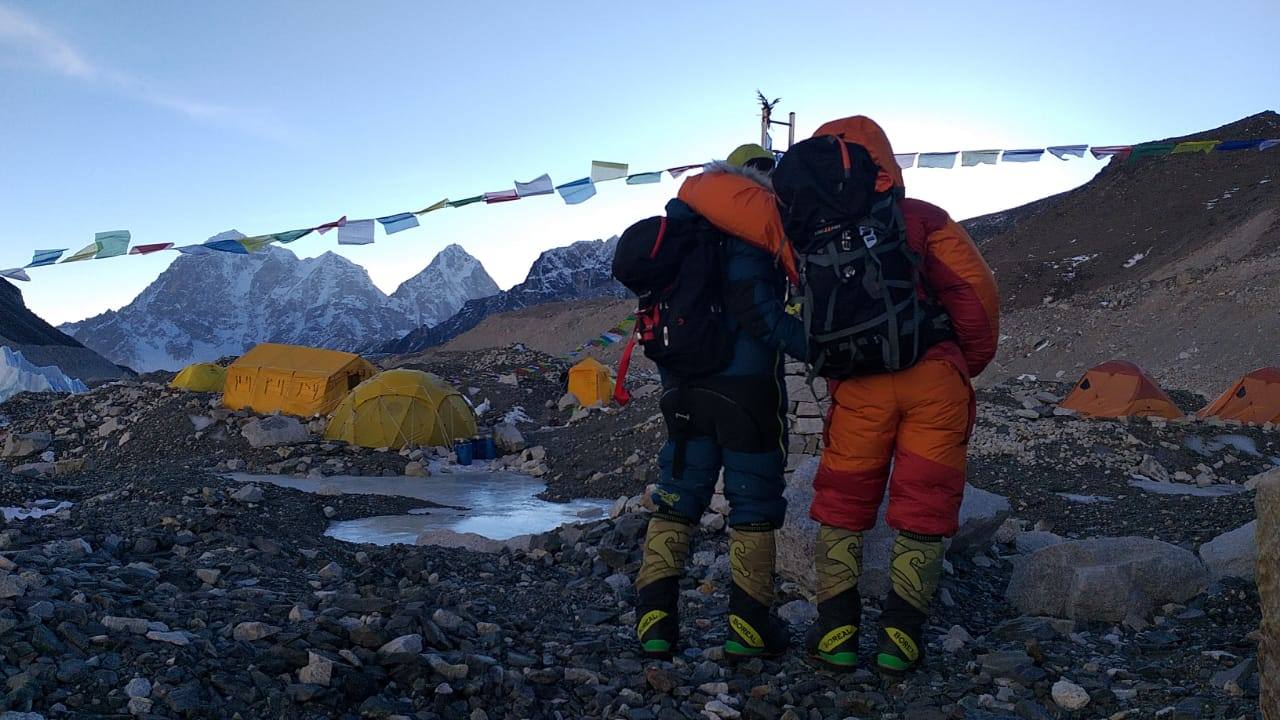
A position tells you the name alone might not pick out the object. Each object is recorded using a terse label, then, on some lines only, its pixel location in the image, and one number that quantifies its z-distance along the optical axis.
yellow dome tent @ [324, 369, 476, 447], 13.96
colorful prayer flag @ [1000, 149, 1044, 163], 11.80
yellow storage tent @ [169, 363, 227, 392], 19.09
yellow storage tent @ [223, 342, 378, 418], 16.08
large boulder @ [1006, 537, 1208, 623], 3.76
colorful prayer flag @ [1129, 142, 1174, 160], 10.75
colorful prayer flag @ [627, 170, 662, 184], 10.89
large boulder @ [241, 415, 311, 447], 13.67
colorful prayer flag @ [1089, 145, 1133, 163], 11.62
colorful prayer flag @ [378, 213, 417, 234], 10.42
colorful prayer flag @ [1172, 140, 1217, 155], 11.13
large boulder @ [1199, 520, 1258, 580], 3.99
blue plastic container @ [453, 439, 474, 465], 13.59
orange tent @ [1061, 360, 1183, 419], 13.31
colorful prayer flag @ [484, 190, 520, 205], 10.34
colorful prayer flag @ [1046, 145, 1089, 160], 11.79
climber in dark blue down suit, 3.11
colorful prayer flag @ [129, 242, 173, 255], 9.81
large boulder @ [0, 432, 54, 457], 14.66
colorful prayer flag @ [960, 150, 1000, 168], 11.77
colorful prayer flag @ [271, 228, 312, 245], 9.82
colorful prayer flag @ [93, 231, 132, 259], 9.69
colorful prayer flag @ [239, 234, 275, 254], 9.73
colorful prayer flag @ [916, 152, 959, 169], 11.72
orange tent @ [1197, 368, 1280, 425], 13.19
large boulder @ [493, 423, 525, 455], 14.60
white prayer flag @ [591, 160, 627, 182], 10.60
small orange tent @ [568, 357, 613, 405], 20.78
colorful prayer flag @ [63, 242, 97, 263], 9.72
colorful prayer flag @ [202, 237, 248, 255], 9.76
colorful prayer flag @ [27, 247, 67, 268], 10.05
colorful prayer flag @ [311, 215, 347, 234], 10.14
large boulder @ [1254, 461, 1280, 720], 2.11
